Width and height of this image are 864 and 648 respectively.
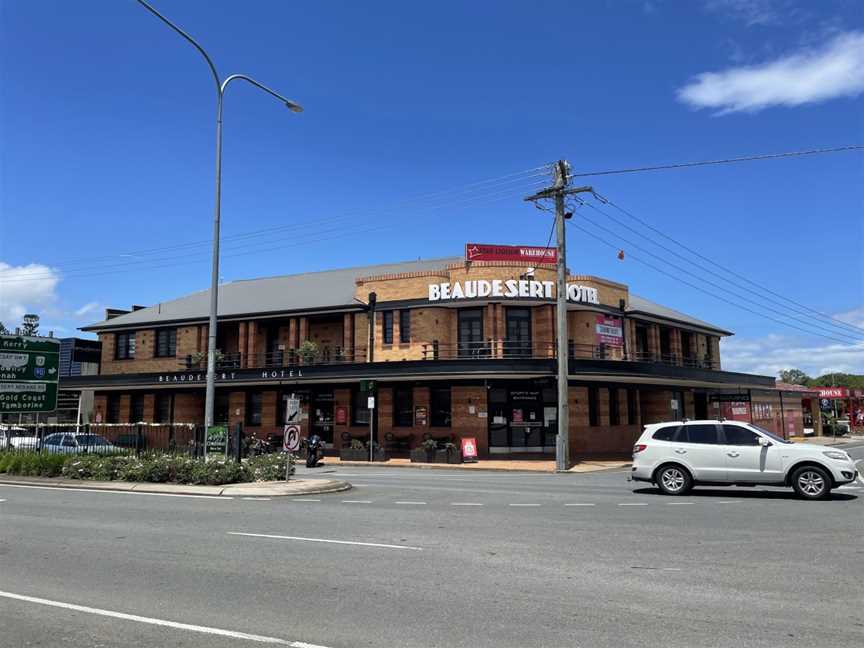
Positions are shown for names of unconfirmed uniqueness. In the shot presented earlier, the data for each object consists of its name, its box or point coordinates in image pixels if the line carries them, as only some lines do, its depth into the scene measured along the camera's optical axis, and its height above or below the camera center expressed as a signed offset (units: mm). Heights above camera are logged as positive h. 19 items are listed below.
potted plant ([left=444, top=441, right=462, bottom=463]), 29734 -1448
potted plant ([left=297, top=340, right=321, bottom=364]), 35719 +3486
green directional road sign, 21422 +1446
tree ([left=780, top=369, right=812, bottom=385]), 137625 +8575
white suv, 14695 -891
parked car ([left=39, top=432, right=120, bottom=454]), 21562 -763
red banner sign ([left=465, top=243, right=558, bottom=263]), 33156 +7874
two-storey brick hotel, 32438 +2947
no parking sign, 17734 -477
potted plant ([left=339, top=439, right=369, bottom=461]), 31562 -1496
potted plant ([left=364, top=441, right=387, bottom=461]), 31062 -1549
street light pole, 19016 +4045
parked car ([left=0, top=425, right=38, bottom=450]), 23016 -662
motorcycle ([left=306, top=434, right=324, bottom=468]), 28016 -1252
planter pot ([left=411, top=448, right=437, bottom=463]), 30094 -1560
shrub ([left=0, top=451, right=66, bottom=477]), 20812 -1342
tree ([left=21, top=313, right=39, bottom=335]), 87175 +11995
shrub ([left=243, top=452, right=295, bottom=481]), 18750 -1322
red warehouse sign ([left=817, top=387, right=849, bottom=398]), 62503 +2388
